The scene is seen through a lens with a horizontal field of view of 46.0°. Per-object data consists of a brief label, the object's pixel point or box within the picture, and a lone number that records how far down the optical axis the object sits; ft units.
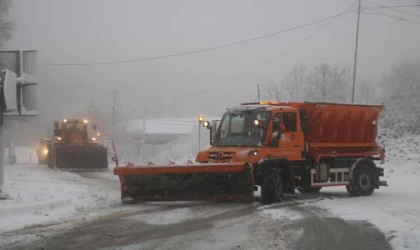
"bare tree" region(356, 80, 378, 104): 274.16
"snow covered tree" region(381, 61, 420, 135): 95.30
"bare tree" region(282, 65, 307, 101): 263.49
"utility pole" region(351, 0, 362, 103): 117.27
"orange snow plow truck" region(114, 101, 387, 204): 39.24
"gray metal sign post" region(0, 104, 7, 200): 34.58
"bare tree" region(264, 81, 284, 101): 235.81
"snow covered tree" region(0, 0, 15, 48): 104.12
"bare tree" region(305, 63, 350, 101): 213.66
